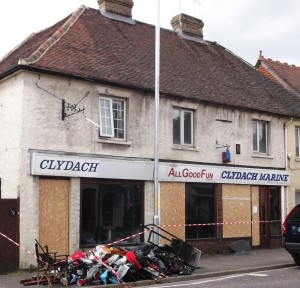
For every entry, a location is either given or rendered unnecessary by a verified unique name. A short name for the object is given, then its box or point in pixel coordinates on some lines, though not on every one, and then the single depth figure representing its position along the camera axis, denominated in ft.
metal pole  47.97
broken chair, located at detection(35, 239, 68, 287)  37.37
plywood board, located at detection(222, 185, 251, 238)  61.21
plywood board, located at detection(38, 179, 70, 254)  46.75
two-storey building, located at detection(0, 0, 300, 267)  47.14
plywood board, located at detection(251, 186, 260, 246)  64.03
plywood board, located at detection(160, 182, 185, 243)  55.42
